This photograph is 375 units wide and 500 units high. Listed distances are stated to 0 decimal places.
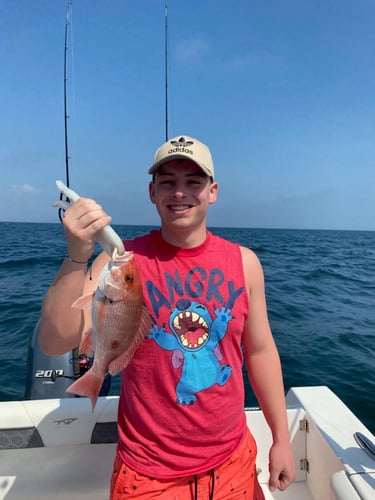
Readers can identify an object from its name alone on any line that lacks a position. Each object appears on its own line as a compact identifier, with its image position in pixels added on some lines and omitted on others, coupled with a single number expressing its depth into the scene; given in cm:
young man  165
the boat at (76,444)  229
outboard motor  352
